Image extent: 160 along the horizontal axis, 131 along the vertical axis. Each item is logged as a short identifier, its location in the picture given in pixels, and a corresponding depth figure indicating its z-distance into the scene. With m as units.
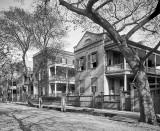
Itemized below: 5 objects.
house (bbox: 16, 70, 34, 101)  37.62
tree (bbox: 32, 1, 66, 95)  24.84
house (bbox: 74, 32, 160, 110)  20.95
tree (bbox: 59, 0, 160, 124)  8.83
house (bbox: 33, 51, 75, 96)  36.26
